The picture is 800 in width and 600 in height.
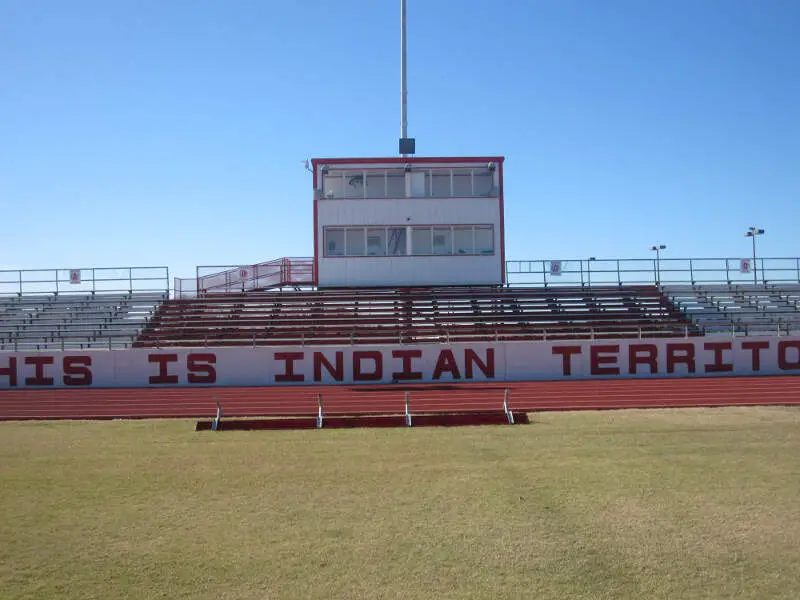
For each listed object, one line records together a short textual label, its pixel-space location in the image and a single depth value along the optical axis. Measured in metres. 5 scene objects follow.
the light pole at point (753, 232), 40.62
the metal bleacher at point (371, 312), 24.52
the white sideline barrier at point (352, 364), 22.22
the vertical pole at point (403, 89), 30.56
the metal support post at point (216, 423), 14.10
